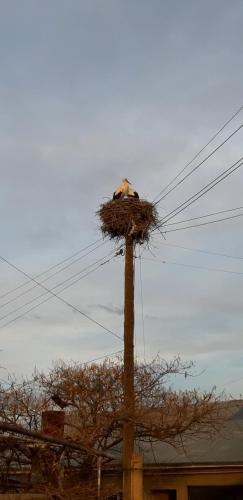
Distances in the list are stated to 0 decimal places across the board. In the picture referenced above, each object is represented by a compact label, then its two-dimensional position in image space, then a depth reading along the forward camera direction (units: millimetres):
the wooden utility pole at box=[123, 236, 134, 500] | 16141
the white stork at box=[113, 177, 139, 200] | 18828
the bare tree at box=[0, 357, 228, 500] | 16625
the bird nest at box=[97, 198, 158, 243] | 18188
